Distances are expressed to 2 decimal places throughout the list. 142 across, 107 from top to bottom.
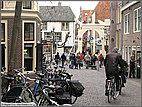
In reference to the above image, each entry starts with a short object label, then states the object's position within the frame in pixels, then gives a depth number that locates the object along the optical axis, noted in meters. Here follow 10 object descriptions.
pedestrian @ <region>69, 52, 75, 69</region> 26.92
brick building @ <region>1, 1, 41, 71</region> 18.06
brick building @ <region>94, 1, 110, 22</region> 58.59
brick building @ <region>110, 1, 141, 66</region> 22.48
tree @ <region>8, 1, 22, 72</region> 10.20
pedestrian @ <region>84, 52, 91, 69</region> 27.52
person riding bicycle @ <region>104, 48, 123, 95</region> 9.75
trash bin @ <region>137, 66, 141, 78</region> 18.32
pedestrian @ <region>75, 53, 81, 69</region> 26.83
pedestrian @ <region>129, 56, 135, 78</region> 18.72
